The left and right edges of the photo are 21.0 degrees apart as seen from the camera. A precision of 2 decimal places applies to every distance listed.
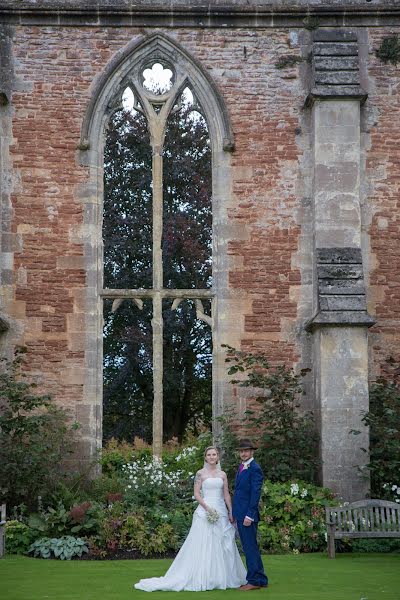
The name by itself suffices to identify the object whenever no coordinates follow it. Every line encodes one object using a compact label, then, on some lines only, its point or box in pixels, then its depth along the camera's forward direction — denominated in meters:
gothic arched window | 20.09
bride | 9.42
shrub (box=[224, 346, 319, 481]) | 13.06
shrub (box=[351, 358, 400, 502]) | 12.82
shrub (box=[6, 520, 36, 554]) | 11.88
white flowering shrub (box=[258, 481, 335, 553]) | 12.03
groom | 9.38
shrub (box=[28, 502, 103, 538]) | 12.09
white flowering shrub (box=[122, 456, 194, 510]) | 12.93
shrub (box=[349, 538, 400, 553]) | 12.00
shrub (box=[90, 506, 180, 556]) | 11.70
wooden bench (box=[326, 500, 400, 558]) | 11.22
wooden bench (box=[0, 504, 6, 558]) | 11.45
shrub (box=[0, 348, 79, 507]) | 12.61
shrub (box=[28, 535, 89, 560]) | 11.55
